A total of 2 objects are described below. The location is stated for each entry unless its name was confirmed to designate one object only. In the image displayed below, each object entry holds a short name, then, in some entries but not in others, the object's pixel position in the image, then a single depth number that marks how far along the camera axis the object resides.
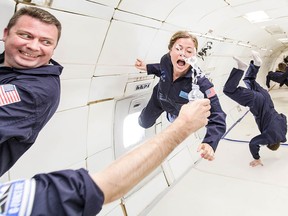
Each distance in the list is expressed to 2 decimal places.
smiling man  1.42
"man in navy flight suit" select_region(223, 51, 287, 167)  4.54
